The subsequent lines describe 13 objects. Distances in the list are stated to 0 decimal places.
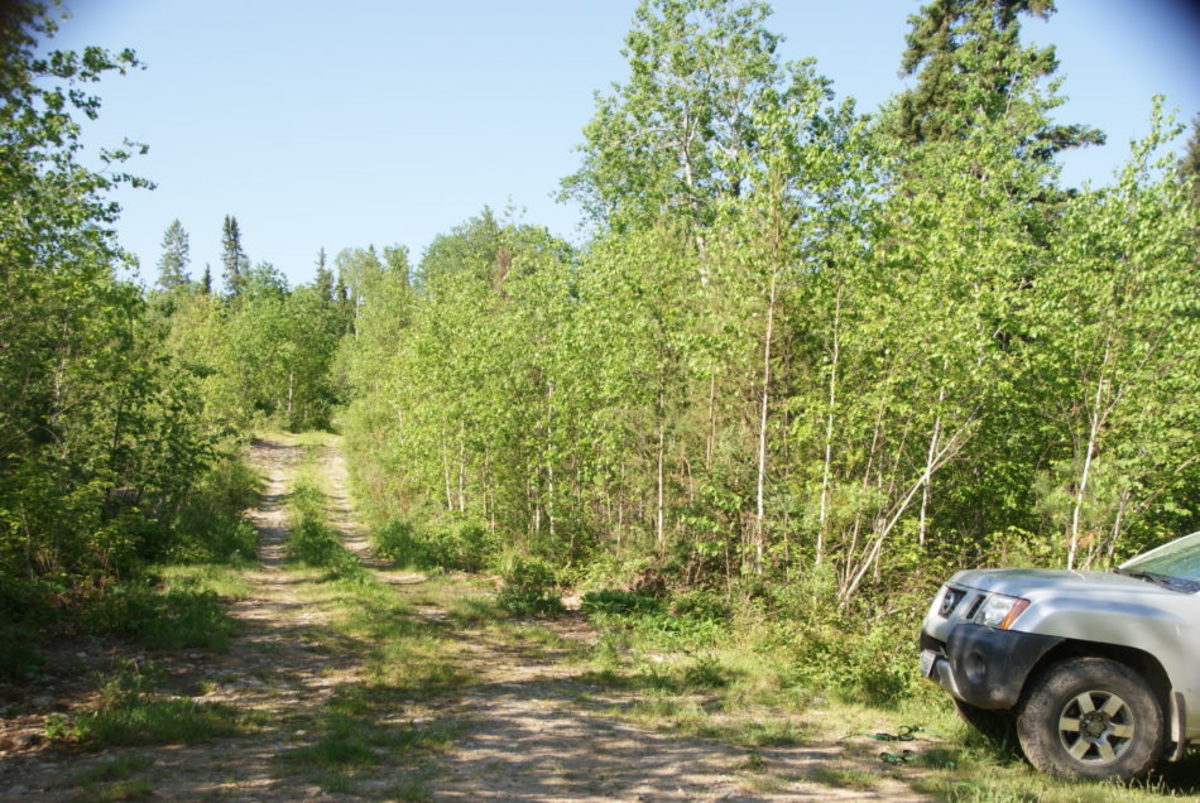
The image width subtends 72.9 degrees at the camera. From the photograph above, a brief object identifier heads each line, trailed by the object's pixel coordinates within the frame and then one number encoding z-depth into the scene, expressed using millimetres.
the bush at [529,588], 12211
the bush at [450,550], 16172
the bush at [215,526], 14078
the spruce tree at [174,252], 102688
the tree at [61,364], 8461
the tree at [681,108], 26234
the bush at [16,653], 7453
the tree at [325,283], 91662
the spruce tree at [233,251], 107438
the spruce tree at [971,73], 21500
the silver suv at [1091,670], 5164
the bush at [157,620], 9172
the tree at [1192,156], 39709
